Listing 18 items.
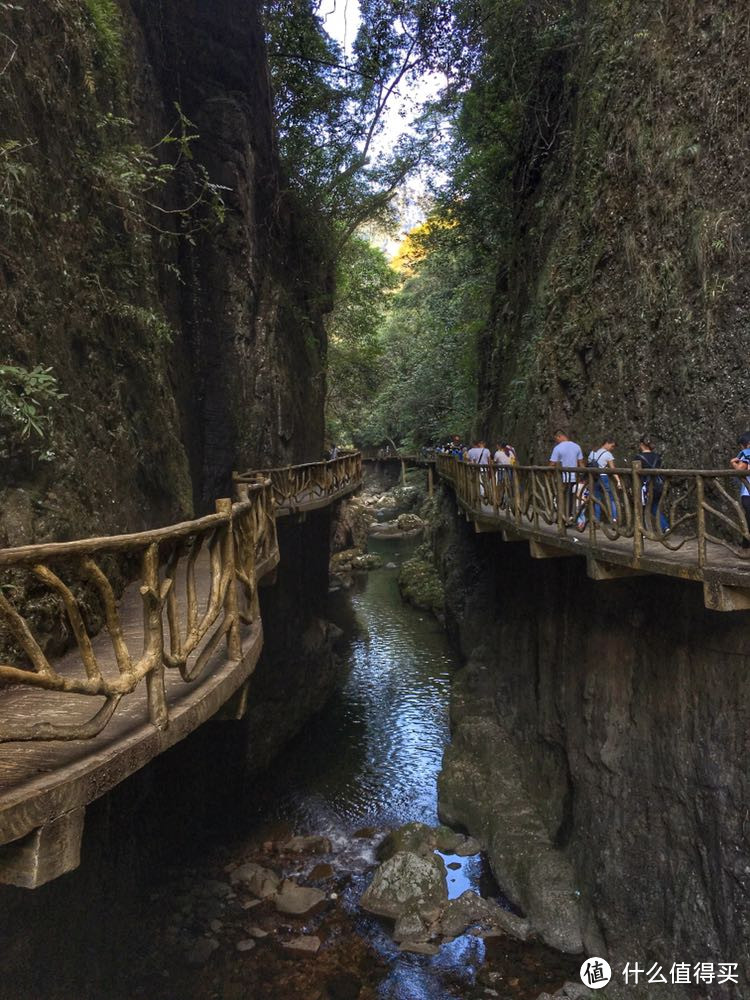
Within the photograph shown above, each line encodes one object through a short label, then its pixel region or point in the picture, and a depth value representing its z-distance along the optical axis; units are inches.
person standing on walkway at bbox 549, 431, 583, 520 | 398.0
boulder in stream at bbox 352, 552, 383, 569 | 1326.3
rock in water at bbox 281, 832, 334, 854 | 467.5
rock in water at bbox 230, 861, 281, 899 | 420.8
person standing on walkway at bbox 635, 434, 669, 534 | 288.7
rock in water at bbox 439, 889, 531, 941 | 377.4
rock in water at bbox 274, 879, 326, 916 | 400.8
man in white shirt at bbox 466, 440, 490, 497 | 639.8
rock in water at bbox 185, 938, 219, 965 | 360.5
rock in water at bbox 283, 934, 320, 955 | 367.9
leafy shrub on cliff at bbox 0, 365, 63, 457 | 199.8
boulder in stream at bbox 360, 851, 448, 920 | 396.2
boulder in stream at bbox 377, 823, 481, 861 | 448.8
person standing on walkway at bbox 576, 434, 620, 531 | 358.8
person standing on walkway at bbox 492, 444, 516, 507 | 450.9
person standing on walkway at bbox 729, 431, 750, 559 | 259.7
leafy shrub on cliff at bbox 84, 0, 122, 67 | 344.5
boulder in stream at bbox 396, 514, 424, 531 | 1716.3
